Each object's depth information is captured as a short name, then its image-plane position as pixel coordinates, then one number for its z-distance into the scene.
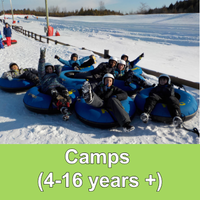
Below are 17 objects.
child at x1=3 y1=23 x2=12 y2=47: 12.09
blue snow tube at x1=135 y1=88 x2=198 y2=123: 3.47
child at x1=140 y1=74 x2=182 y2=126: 3.33
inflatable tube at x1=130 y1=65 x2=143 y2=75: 5.88
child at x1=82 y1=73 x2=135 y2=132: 3.09
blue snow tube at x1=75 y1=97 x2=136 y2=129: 3.30
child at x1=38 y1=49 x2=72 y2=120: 3.68
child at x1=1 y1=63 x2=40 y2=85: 4.96
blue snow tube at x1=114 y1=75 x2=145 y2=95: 4.94
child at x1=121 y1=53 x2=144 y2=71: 5.57
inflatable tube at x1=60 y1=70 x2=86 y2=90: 4.58
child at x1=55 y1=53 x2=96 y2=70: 6.17
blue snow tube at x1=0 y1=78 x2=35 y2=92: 4.79
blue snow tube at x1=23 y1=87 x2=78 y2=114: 3.74
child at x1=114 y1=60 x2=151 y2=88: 4.95
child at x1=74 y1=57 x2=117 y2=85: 4.88
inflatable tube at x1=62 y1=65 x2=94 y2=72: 6.06
